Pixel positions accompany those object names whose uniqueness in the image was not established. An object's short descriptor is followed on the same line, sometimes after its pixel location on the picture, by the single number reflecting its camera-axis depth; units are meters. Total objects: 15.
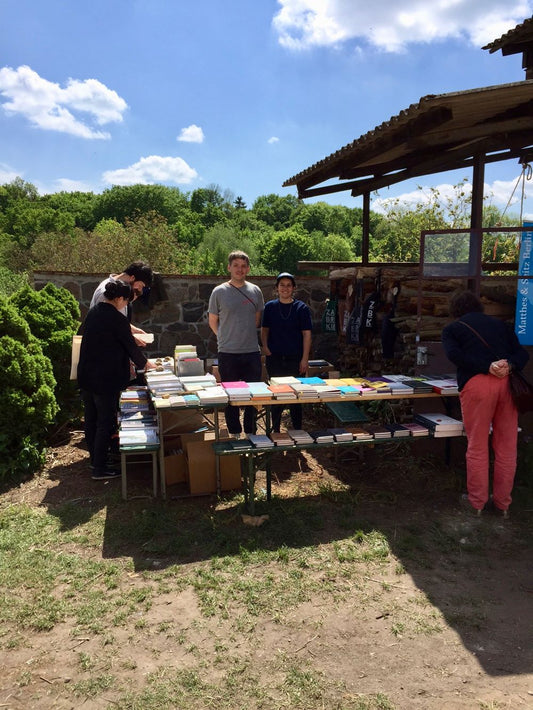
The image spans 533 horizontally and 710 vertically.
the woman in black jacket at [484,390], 4.00
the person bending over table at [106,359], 4.72
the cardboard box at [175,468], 4.69
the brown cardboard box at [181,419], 5.10
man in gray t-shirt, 5.15
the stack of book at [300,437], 4.33
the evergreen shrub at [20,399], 4.92
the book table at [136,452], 4.23
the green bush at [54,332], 5.98
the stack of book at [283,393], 4.39
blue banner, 5.23
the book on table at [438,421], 4.57
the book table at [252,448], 4.14
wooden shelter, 4.27
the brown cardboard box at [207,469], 4.52
